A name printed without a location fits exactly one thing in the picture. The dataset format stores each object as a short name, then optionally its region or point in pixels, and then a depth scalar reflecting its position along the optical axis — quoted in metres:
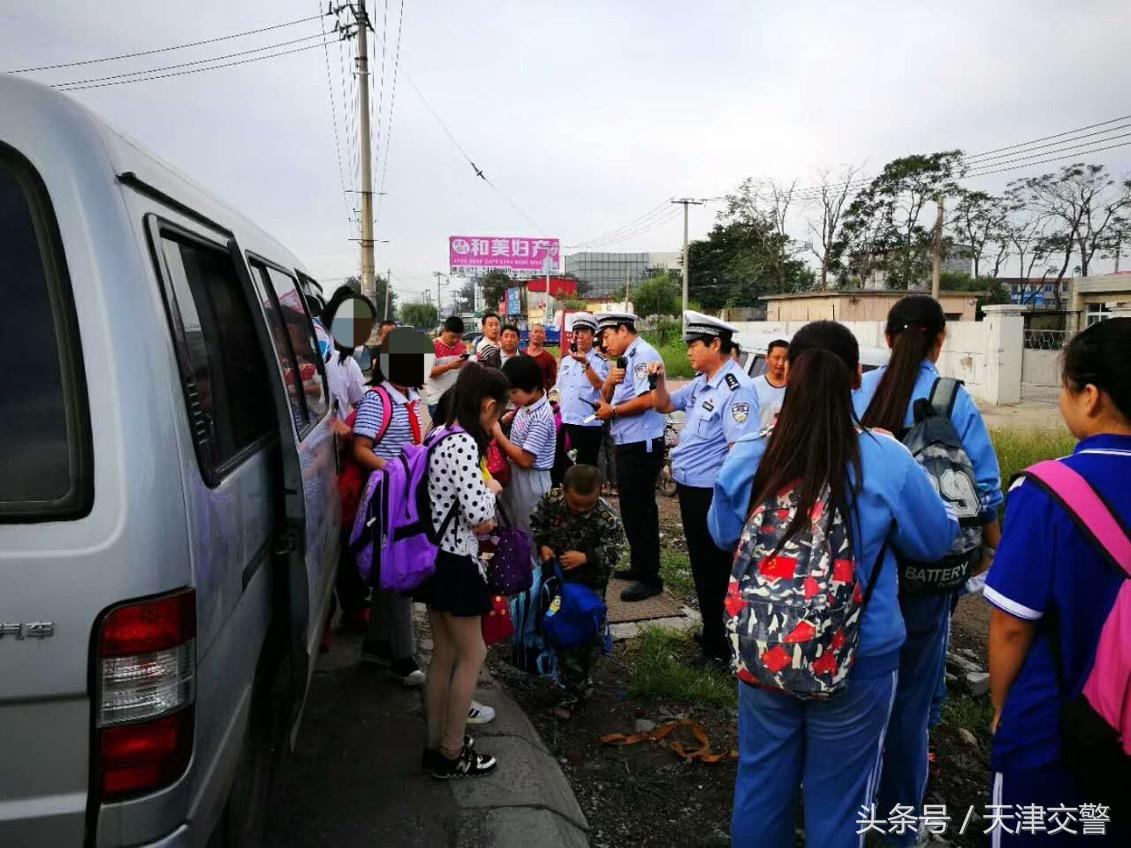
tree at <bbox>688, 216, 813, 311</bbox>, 45.81
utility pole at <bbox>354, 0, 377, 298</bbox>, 16.95
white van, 1.37
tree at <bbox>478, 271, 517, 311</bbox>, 66.81
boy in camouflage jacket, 3.56
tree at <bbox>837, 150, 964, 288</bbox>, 35.00
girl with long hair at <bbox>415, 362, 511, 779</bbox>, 2.73
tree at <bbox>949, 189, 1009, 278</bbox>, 35.44
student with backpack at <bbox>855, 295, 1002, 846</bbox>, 2.56
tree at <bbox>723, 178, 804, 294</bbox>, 43.50
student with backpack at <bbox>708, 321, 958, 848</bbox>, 1.98
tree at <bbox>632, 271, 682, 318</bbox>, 50.16
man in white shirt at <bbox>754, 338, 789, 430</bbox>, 4.70
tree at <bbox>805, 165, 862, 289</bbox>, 39.47
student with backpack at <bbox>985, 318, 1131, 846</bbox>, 1.62
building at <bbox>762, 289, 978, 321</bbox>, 31.45
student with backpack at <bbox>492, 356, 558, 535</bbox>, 4.15
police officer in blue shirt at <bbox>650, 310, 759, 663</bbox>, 4.21
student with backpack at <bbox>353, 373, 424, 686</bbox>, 3.70
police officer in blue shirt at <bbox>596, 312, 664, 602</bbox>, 5.20
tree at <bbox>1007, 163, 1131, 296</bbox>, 34.78
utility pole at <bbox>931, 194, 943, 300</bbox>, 29.64
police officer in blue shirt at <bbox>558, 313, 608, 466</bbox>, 6.42
